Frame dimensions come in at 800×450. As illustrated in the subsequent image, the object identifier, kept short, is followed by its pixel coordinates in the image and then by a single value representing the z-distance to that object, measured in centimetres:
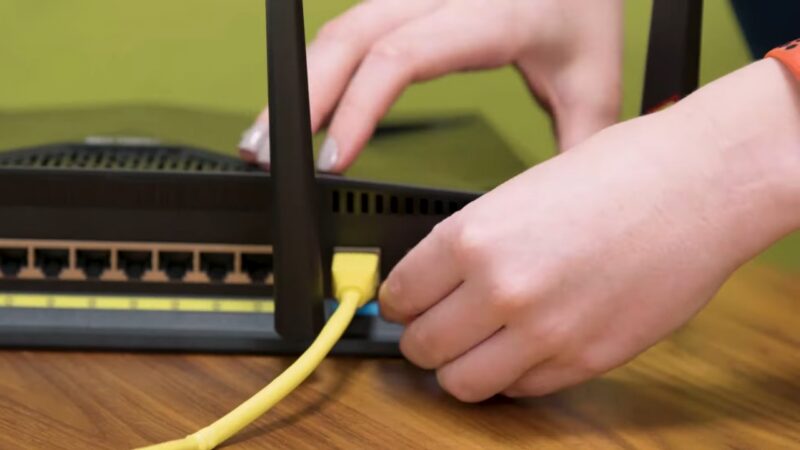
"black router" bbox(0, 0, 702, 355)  57
